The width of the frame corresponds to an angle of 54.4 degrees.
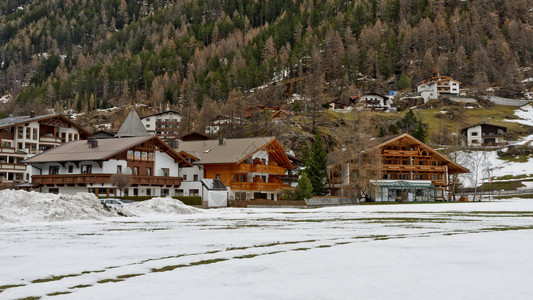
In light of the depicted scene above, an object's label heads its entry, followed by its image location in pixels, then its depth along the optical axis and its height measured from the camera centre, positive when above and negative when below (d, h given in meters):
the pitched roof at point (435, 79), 173.93 +37.03
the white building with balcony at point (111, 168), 61.47 +2.79
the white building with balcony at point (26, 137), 81.12 +8.94
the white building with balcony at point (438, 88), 170.50 +33.17
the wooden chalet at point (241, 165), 71.50 +3.42
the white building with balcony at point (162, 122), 162.12 +21.49
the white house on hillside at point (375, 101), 161.77 +28.01
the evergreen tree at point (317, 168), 71.19 +2.86
